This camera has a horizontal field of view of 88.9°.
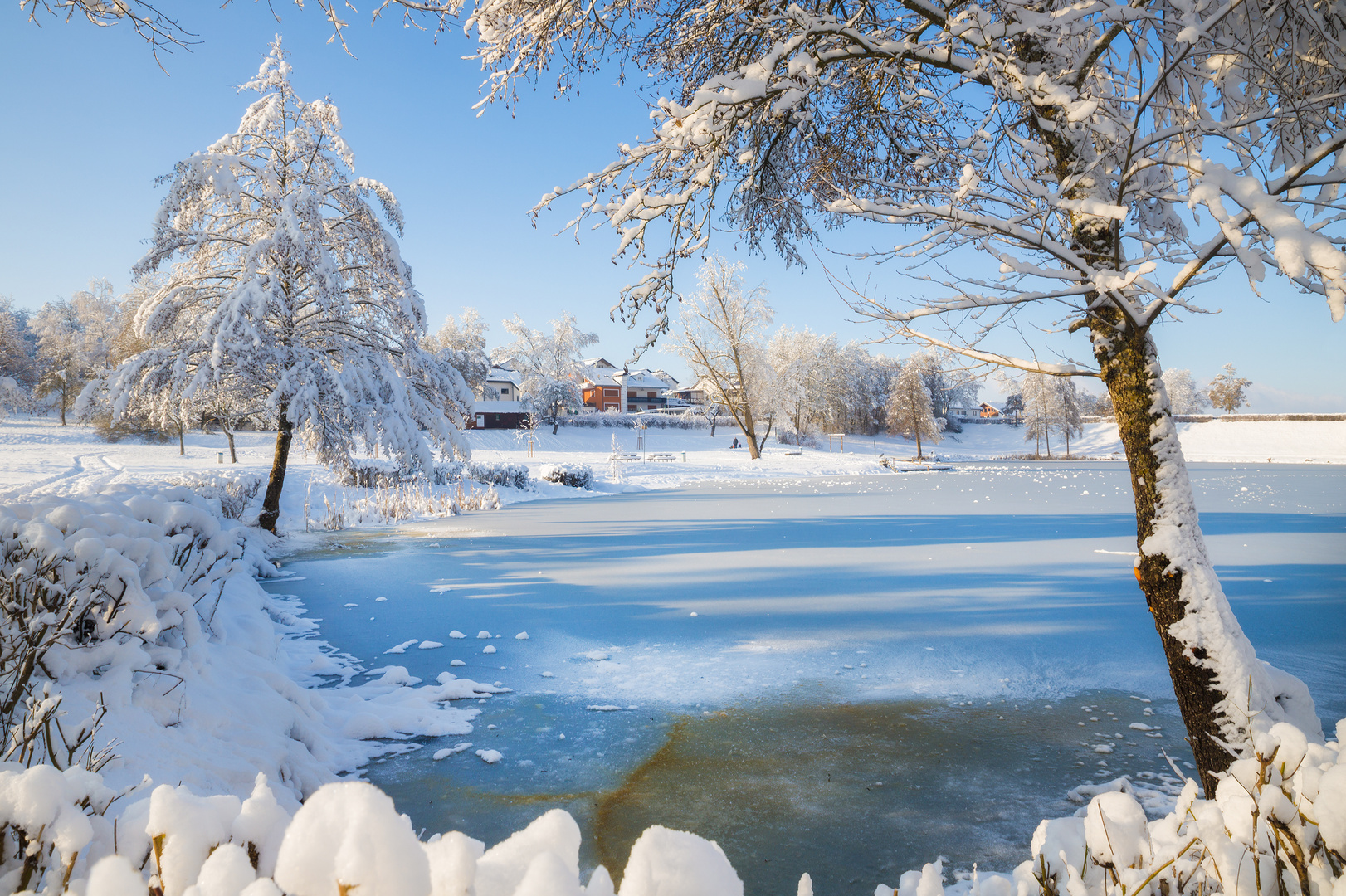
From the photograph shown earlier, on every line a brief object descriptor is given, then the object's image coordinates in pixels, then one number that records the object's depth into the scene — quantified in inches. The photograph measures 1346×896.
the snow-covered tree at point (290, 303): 418.3
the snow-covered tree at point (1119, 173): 104.0
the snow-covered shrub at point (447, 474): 823.7
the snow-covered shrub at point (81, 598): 98.7
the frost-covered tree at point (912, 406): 1905.8
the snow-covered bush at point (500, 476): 890.7
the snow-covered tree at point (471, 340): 1961.5
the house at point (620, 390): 3307.1
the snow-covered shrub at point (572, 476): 953.5
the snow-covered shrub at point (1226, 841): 48.0
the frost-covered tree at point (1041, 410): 2135.1
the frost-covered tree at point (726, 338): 1444.4
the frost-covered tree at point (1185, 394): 3110.2
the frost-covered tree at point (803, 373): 1857.8
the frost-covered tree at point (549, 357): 2268.7
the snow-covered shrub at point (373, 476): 768.0
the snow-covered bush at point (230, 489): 471.2
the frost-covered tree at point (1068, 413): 2154.3
